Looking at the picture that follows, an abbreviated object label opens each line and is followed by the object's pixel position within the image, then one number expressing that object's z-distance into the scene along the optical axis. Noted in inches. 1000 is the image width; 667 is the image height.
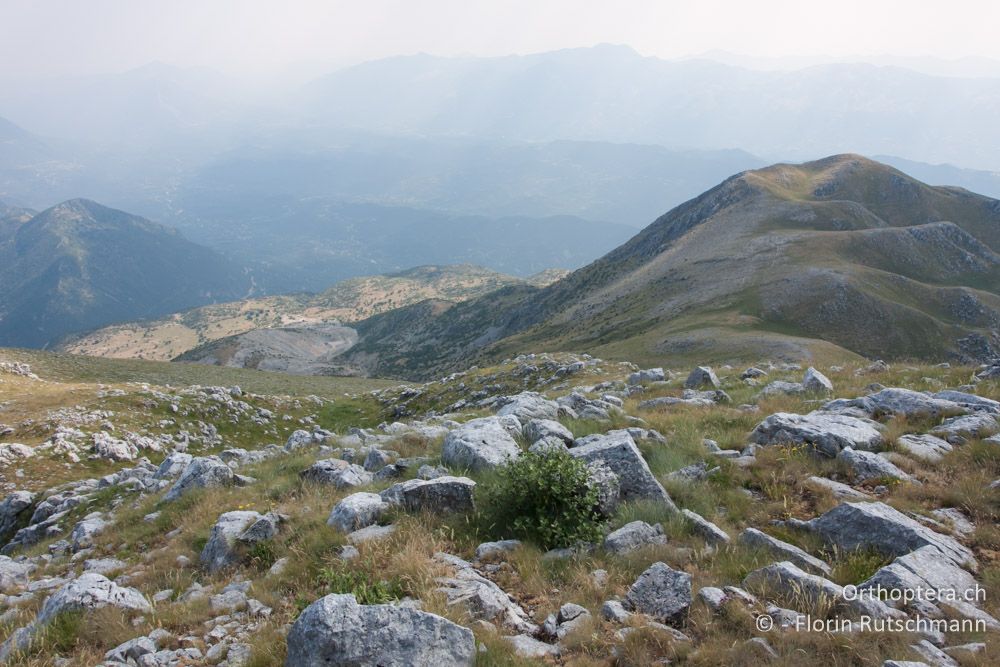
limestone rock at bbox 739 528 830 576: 255.0
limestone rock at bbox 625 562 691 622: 227.3
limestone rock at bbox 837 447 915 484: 344.2
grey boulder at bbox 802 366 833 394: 602.9
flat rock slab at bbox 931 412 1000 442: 389.7
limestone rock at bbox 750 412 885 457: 388.2
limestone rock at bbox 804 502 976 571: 261.4
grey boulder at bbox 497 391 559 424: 575.2
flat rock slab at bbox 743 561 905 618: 213.2
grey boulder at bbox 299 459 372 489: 435.5
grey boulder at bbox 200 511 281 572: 333.4
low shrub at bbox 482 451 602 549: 299.0
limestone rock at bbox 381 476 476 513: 340.2
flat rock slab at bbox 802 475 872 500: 319.6
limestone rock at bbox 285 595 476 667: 197.0
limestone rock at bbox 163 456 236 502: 489.1
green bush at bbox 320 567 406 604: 234.1
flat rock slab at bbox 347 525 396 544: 302.5
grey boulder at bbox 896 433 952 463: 368.8
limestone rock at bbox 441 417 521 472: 409.7
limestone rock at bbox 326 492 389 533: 332.2
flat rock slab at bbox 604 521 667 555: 283.7
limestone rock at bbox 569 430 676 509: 337.4
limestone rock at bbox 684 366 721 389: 765.9
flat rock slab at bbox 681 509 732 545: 280.7
